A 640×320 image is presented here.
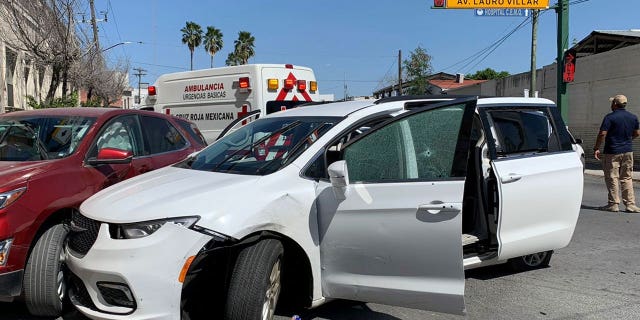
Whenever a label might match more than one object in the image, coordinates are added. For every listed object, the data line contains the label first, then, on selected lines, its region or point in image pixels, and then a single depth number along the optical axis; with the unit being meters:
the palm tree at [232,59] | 61.50
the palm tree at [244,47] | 61.22
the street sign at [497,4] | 16.61
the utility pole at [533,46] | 20.83
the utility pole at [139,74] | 86.66
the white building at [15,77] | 18.55
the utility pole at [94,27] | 20.93
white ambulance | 9.78
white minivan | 3.22
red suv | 3.82
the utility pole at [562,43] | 14.66
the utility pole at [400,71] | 40.86
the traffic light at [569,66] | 14.47
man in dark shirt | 8.52
